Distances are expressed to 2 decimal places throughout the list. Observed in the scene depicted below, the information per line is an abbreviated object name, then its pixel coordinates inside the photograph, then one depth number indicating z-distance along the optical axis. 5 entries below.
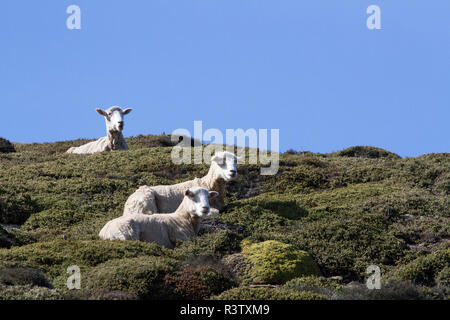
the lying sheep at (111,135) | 36.38
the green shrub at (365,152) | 43.16
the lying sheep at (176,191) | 24.11
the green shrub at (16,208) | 25.64
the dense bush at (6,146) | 43.53
